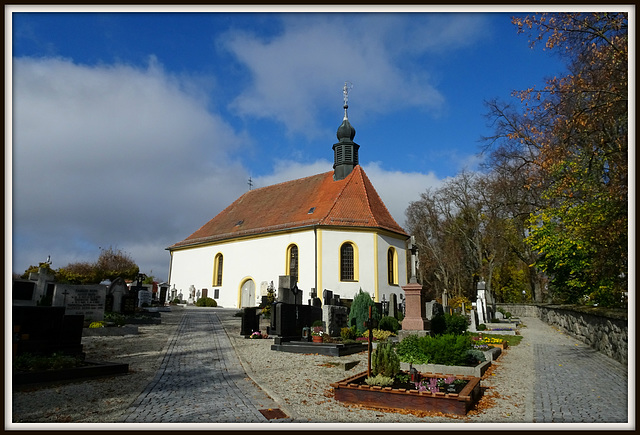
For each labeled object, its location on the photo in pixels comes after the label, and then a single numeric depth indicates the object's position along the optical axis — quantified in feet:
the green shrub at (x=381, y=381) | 20.66
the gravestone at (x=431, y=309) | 55.08
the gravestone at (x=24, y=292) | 42.75
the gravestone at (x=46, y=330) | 27.07
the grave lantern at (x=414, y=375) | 21.57
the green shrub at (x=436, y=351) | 28.99
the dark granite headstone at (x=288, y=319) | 41.75
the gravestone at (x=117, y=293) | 57.41
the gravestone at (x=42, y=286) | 46.93
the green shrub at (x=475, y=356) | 31.79
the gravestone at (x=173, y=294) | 111.89
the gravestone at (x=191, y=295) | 105.51
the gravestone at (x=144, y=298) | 79.05
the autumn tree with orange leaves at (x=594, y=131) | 23.81
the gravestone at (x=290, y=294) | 48.99
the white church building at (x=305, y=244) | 89.61
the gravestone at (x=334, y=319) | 46.78
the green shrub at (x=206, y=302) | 100.83
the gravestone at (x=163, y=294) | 96.96
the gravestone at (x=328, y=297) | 65.91
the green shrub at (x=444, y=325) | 46.44
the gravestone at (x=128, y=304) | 58.18
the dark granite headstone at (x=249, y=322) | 48.75
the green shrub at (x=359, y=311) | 51.57
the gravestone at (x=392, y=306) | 63.04
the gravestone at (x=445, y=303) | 73.87
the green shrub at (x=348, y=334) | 44.27
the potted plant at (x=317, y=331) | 40.96
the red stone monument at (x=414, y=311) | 43.88
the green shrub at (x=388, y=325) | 49.93
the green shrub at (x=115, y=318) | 46.80
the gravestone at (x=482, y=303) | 77.46
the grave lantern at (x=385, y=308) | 68.32
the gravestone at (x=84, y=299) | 42.74
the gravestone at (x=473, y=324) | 62.69
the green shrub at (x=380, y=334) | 45.39
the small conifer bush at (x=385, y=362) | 21.85
